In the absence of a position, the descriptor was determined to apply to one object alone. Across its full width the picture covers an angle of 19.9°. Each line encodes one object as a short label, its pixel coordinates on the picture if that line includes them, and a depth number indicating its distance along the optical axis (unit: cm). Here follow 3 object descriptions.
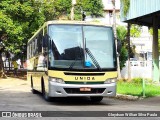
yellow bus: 1619
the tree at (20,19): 3712
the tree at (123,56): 3956
